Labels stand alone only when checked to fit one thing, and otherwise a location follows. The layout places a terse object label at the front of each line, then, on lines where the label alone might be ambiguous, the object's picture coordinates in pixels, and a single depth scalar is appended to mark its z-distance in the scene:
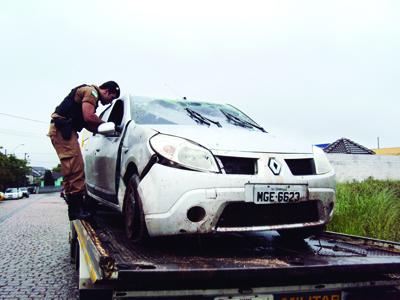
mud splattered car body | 2.73
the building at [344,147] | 28.75
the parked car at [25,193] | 59.73
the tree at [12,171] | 61.37
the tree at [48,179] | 101.94
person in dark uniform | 4.14
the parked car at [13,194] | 54.03
